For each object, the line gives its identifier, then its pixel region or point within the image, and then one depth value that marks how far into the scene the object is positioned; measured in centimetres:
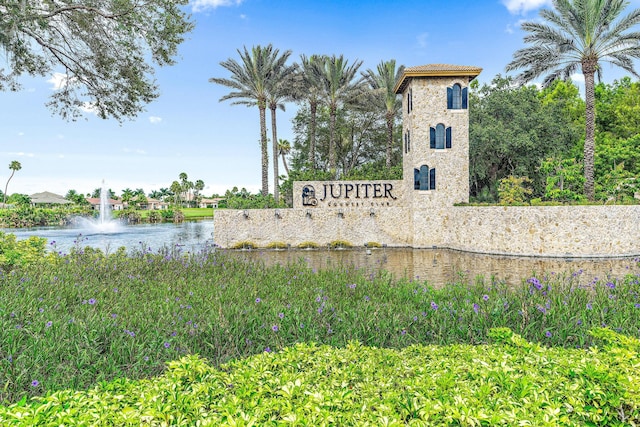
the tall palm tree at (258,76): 2772
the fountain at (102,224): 3747
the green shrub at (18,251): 959
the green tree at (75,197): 7901
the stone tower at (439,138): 2100
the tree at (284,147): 5242
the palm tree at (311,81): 2924
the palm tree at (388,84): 3091
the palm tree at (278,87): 2809
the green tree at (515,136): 2831
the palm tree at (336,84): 2922
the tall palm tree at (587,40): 1927
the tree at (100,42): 1169
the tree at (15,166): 7150
